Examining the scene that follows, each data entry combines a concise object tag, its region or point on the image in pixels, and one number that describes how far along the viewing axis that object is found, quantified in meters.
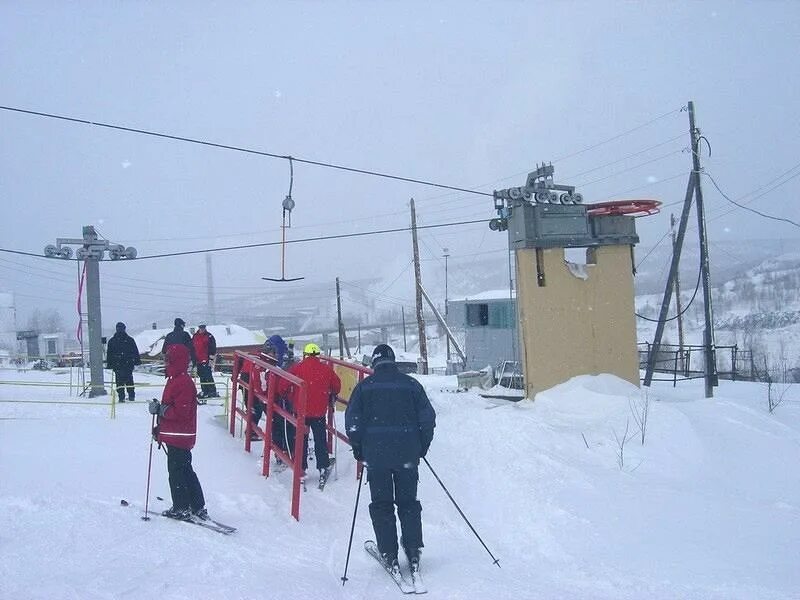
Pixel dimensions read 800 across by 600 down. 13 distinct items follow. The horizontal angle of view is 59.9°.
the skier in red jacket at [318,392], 7.52
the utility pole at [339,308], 43.31
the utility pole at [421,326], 32.31
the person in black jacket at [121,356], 13.64
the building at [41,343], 52.49
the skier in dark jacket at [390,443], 5.09
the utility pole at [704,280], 15.60
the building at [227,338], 52.77
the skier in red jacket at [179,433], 6.02
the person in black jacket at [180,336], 12.66
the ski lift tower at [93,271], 14.46
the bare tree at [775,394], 13.96
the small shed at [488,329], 35.56
